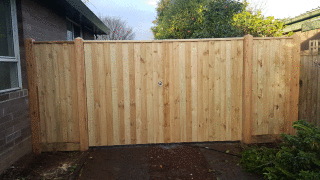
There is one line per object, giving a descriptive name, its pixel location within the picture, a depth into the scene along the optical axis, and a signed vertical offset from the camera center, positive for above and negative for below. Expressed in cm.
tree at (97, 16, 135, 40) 2820 +614
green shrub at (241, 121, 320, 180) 287 -116
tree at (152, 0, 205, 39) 866 +208
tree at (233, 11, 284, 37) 641 +130
